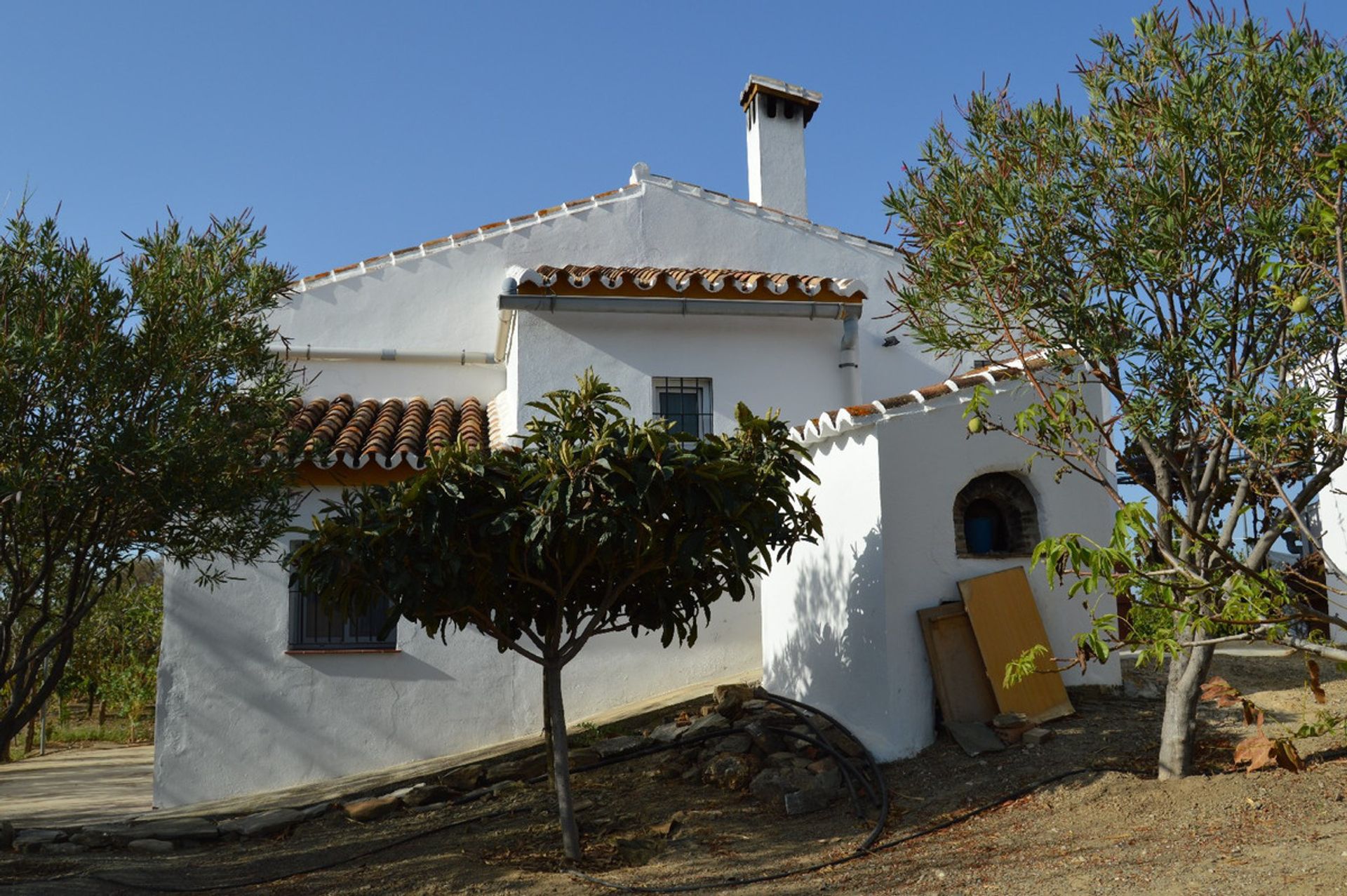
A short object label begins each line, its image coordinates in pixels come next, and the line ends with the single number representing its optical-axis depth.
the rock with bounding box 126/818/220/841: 9.91
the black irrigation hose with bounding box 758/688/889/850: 7.77
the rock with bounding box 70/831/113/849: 10.05
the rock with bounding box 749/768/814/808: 8.73
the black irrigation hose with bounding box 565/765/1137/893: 7.35
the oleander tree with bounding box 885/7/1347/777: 6.34
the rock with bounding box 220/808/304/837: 9.91
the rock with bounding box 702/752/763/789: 9.14
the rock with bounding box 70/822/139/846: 9.98
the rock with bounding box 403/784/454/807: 10.13
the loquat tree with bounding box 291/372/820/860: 7.55
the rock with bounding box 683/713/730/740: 10.00
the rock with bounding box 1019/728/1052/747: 8.92
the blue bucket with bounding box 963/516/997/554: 10.31
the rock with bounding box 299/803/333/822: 10.16
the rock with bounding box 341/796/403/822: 9.94
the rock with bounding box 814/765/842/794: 8.71
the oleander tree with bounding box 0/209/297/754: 7.14
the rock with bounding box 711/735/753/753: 9.53
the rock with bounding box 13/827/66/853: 9.93
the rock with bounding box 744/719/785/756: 9.46
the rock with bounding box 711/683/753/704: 10.56
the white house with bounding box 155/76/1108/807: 9.83
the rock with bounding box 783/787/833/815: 8.57
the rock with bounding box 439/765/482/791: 10.37
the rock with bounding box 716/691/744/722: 10.25
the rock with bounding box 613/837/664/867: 8.24
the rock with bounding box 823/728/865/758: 9.23
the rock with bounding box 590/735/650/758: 10.32
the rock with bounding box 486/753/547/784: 10.46
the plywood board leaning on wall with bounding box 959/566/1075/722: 9.40
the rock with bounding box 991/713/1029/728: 9.13
